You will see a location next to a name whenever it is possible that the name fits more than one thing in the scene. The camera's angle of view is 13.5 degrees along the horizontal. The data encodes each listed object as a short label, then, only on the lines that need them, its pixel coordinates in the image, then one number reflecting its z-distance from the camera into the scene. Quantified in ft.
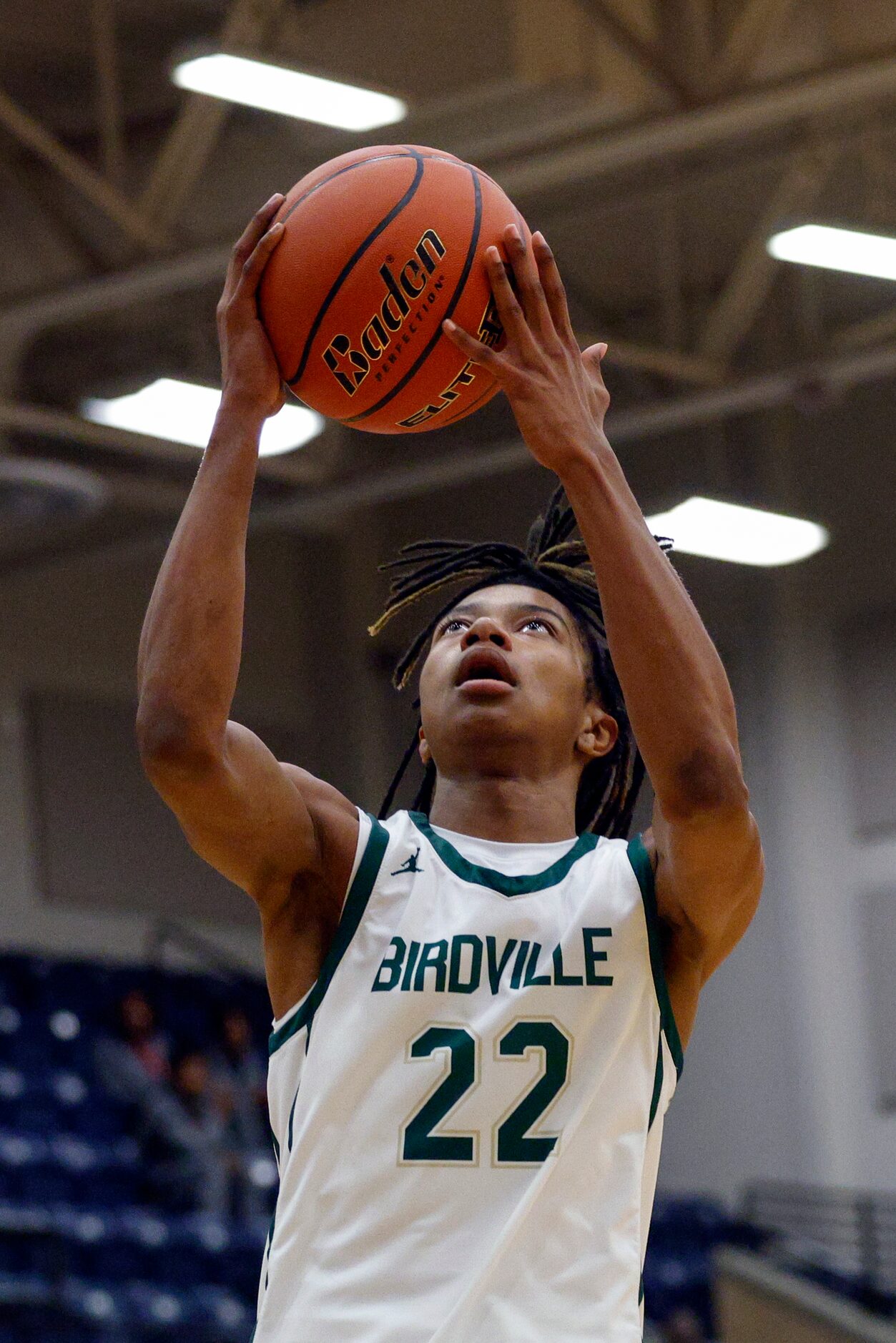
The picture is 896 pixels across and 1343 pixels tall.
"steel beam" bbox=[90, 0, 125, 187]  56.85
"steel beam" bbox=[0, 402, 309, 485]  65.57
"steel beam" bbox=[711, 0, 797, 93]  52.91
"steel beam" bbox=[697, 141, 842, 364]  60.24
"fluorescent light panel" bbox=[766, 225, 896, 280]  56.74
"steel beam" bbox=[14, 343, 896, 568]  66.64
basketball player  15.49
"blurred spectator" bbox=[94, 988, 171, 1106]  72.01
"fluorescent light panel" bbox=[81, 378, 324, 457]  62.30
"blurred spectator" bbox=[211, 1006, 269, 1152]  74.67
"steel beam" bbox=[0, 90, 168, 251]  56.18
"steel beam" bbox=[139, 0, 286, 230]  57.12
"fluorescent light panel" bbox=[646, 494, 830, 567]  67.90
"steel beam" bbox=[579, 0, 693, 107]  52.21
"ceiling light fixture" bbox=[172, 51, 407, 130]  50.48
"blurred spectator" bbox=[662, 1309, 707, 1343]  65.10
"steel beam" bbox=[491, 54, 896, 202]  52.40
